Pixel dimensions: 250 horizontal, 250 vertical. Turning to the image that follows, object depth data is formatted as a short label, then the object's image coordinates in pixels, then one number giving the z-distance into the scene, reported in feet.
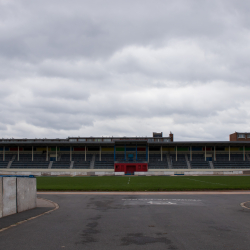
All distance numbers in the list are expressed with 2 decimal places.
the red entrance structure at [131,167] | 244.22
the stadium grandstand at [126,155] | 251.39
